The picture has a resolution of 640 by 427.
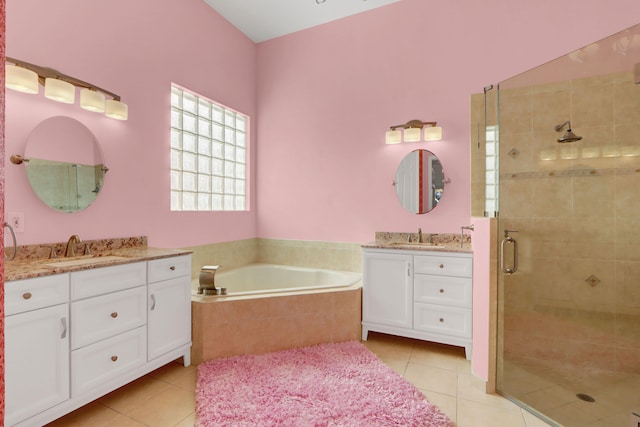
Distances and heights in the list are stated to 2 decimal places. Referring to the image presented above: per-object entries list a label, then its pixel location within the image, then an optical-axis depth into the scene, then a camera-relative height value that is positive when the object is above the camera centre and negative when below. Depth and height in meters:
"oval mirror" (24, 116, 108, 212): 2.01 +0.32
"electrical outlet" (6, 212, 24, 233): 1.89 -0.05
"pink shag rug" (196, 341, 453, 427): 1.74 -1.09
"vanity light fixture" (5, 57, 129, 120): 1.80 +0.77
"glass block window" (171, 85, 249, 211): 3.06 +0.61
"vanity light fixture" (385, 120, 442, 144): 3.06 +0.79
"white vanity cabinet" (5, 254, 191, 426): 1.47 -0.65
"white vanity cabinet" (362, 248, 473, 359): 2.57 -0.67
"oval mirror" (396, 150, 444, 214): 3.14 +0.32
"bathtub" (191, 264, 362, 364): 2.39 -0.83
